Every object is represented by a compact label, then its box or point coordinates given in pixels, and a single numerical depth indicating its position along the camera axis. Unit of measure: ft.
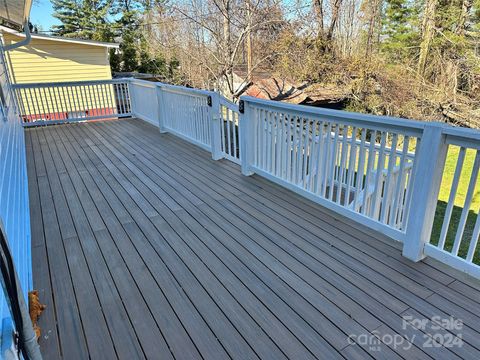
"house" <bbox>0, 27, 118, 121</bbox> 30.10
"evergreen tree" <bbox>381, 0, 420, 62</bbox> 40.73
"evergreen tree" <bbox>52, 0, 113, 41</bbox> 64.34
